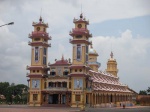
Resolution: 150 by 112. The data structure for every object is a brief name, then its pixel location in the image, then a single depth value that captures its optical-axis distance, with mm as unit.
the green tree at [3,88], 96438
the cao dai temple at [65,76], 66438
